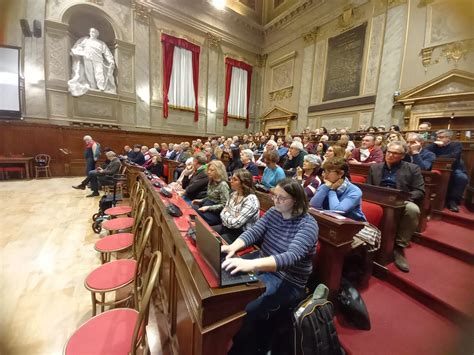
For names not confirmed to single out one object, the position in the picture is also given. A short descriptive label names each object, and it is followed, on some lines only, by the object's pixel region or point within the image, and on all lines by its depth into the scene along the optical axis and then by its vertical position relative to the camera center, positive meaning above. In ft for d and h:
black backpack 3.37 -2.78
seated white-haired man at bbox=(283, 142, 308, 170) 11.04 +0.15
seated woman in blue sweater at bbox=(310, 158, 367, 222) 5.35 -0.86
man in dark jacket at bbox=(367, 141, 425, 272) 6.13 -0.58
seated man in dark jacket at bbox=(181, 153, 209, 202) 8.82 -1.41
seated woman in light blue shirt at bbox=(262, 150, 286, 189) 8.66 -0.56
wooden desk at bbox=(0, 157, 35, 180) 18.17 -1.91
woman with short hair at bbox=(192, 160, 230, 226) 7.24 -1.51
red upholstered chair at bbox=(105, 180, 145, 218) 8.36 -2.59
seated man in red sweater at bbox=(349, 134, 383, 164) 11.18 +0.59
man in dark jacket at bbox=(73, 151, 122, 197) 11.69 -1.79
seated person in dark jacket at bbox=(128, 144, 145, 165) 17.26 -0.71
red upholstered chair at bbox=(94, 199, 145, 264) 5.68 -2.74
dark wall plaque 21.79 +10.77
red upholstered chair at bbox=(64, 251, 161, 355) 2.79 -2.90
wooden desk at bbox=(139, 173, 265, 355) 2.50 -2.02
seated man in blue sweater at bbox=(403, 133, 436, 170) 8.62 +0.48
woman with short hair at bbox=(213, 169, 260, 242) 5.65 -1.44
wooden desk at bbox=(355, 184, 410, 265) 5.84 -1.51
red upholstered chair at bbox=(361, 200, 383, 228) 6.10 -1.48
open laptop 2.70 -1.48
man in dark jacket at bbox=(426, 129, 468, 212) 8.94 +0.23
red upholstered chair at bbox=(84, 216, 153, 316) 4.18 -2.82
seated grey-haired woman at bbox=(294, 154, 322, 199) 7.09 -0.43
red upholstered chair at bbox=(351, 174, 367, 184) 9.98 -0.75
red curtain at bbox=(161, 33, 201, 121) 26.40 +12.61
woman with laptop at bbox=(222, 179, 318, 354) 3.70 -1.78
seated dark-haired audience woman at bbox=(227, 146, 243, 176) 13.20 -0.45
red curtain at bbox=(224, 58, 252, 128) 31.55 +12.76
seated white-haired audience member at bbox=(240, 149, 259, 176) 10.96 -0.29
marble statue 22.12 +8.82
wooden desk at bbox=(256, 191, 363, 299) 4.32 -1.82
